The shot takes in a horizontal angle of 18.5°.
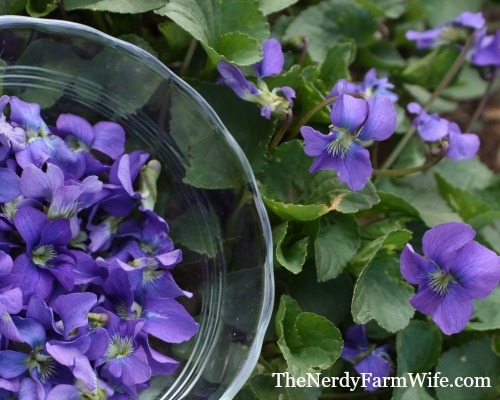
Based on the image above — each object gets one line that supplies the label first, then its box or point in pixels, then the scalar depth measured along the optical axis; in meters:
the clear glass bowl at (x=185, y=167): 0.39
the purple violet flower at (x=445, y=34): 0.46
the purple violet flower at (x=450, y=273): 0.38
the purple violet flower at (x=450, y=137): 0.42
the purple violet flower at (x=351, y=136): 0.38
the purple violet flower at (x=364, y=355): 0.41
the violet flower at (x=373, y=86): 0.43
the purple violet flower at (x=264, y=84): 0.39
